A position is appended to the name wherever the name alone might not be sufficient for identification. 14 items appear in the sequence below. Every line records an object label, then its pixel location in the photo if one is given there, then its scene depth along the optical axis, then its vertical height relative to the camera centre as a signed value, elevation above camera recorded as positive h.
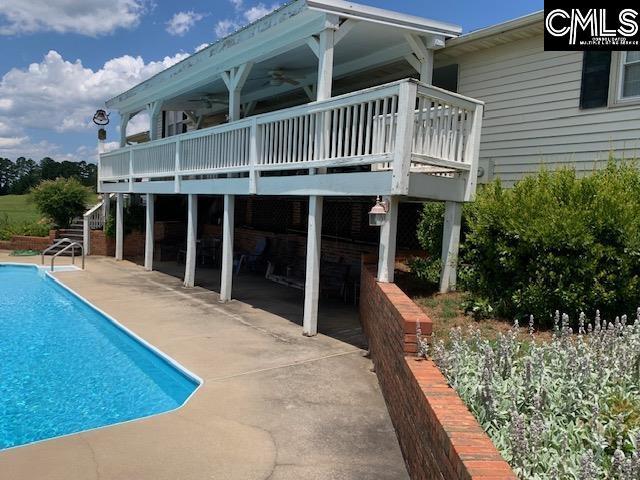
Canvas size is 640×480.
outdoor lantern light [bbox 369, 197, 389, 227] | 6.57 -0.06
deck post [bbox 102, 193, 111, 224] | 18.77 -0.43
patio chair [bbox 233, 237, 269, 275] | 14.87 -1.63
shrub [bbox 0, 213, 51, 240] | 19.61 -1.53
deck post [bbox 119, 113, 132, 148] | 18.02 +2.46
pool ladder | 15.82 -2.17
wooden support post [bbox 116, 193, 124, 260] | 17.11 -1.03
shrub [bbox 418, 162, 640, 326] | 5.29 -0.30
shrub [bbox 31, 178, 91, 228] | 19.72 -0.28
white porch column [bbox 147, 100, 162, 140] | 15.32 +2.47
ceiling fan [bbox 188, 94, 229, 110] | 15.57 +3.11
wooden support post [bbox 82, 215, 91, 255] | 18.14 -1.51
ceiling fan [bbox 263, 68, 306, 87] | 11.52 +2.93
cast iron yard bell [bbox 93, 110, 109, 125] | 18.89 +2.83
